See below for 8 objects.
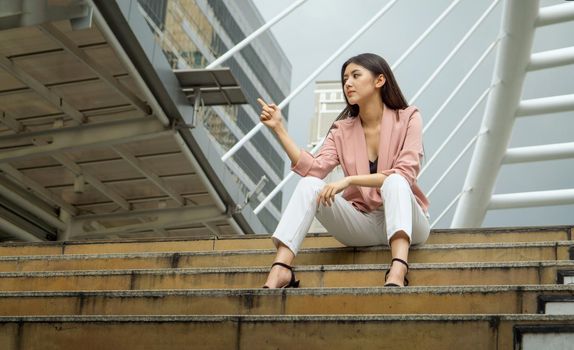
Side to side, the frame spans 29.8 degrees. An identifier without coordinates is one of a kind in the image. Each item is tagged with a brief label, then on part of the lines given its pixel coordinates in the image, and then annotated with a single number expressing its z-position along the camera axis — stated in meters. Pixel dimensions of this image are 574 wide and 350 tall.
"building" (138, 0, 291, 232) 42.53
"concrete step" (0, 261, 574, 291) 4.77
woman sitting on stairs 5.14
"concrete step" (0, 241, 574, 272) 5.44
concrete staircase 3.73
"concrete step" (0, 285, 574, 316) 4.06
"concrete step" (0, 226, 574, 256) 6.02
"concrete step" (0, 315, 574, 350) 3.62
